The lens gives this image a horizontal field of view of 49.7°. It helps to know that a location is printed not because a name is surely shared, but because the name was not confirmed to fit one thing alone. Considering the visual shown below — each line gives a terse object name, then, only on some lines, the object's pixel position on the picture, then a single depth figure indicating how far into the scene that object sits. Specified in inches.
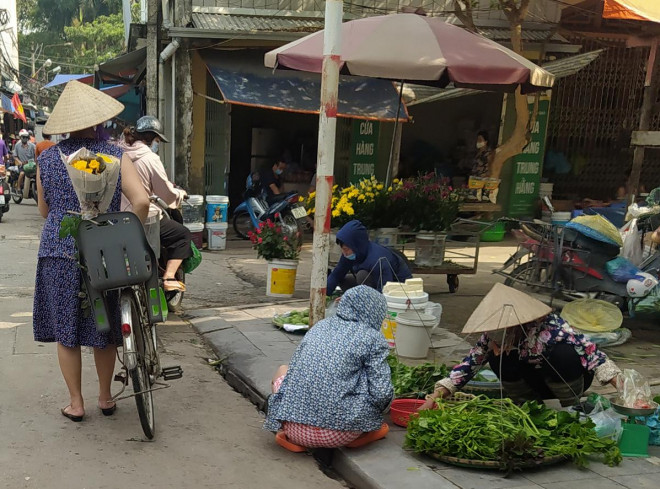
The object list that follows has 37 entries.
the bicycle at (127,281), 152.6
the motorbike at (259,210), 463.5
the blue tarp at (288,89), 434.6
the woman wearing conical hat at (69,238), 161.3
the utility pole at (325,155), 191.2
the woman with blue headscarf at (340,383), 152.6
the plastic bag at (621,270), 257.1
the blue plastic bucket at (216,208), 445.1
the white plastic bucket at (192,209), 435.2
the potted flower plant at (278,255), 302.2
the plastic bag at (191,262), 271.0
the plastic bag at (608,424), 157.1
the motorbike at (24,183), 629.9
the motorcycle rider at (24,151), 731.4
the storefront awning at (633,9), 279.6
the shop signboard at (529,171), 534.3
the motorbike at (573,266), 258.5
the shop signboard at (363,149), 519.8
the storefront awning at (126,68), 569.7
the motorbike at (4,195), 515.2
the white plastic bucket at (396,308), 227.1
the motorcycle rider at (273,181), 492.2
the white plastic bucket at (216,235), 446.0
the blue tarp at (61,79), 761.0
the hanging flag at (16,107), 1073.7
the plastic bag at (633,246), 283.7
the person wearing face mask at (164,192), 255.6
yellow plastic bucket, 305.4
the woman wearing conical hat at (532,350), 163.5
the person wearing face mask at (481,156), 531.8
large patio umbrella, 247.0
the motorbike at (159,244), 238.5
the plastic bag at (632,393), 161.6
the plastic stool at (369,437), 158.2
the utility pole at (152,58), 475.2
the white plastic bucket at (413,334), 225.6
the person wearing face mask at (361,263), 241.8
